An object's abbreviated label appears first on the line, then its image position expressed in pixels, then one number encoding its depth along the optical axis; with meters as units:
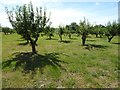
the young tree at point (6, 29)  52.37
